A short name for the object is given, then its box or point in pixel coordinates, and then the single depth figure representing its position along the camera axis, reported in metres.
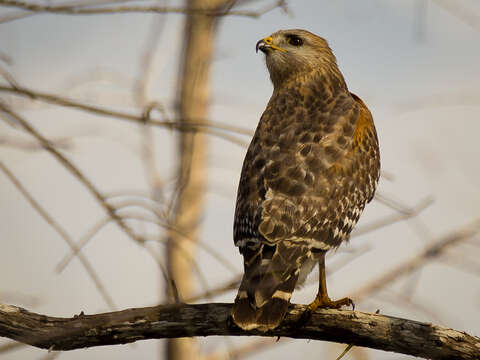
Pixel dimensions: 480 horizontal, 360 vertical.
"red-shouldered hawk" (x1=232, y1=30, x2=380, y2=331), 9.32
